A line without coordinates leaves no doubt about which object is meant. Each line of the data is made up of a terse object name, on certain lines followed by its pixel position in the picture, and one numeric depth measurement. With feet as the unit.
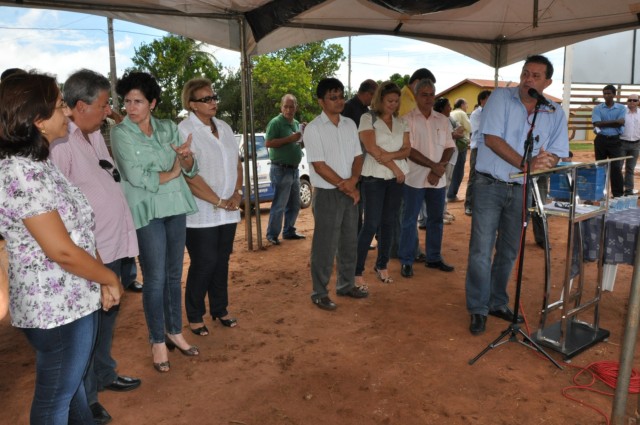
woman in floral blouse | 5.82
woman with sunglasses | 12.02
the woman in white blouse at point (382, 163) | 15.71
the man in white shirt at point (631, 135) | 31.68
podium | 11.55
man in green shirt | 22.26
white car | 29.96
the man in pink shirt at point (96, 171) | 8.52
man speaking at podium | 12.30
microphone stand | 11.18
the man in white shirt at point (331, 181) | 14.23
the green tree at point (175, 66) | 82.79
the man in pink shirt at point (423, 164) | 17.42
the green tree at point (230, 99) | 88.33
